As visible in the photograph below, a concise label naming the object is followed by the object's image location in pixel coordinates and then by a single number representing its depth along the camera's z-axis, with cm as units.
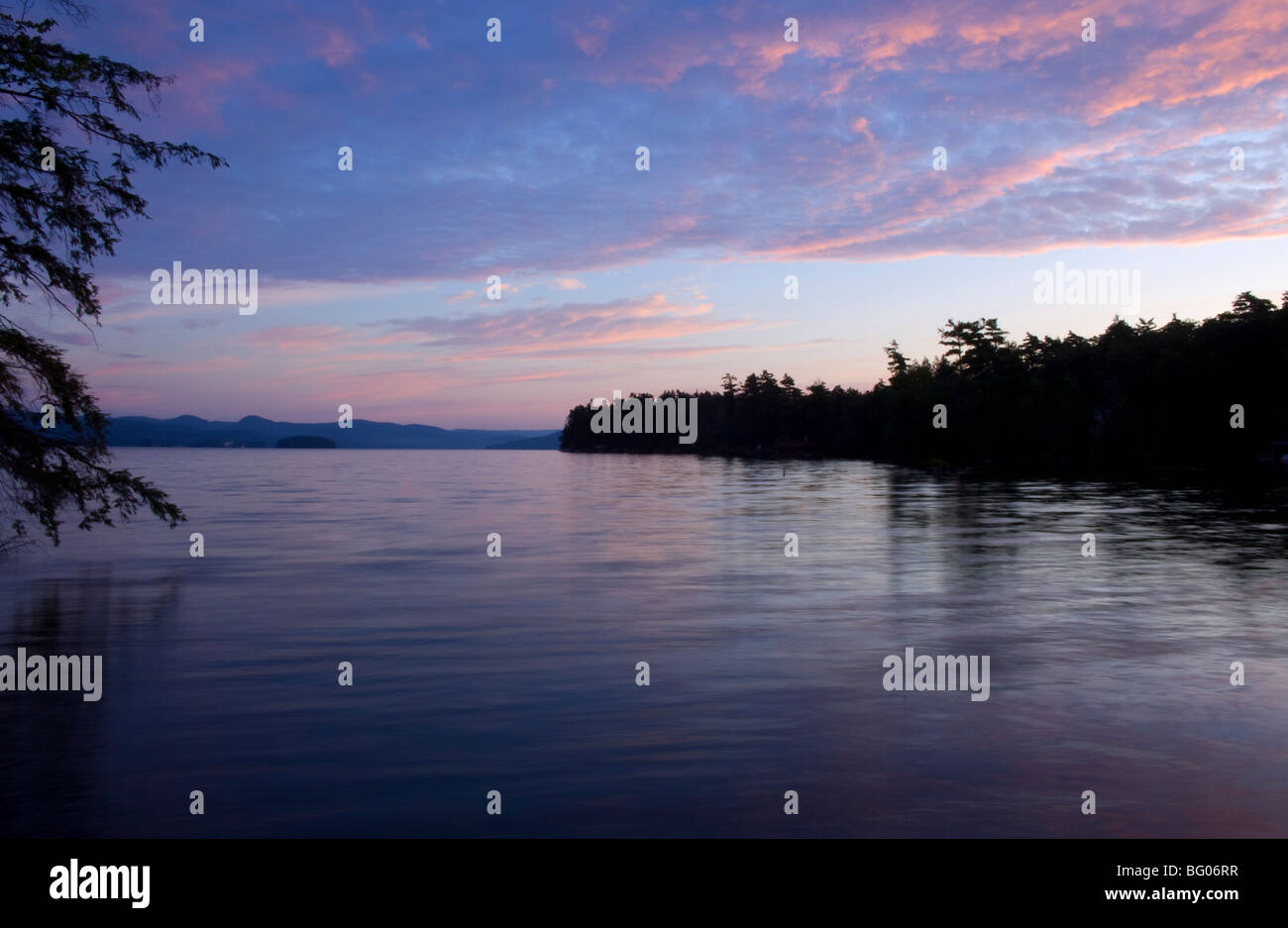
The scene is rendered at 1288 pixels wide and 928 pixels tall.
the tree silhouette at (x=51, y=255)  1723
